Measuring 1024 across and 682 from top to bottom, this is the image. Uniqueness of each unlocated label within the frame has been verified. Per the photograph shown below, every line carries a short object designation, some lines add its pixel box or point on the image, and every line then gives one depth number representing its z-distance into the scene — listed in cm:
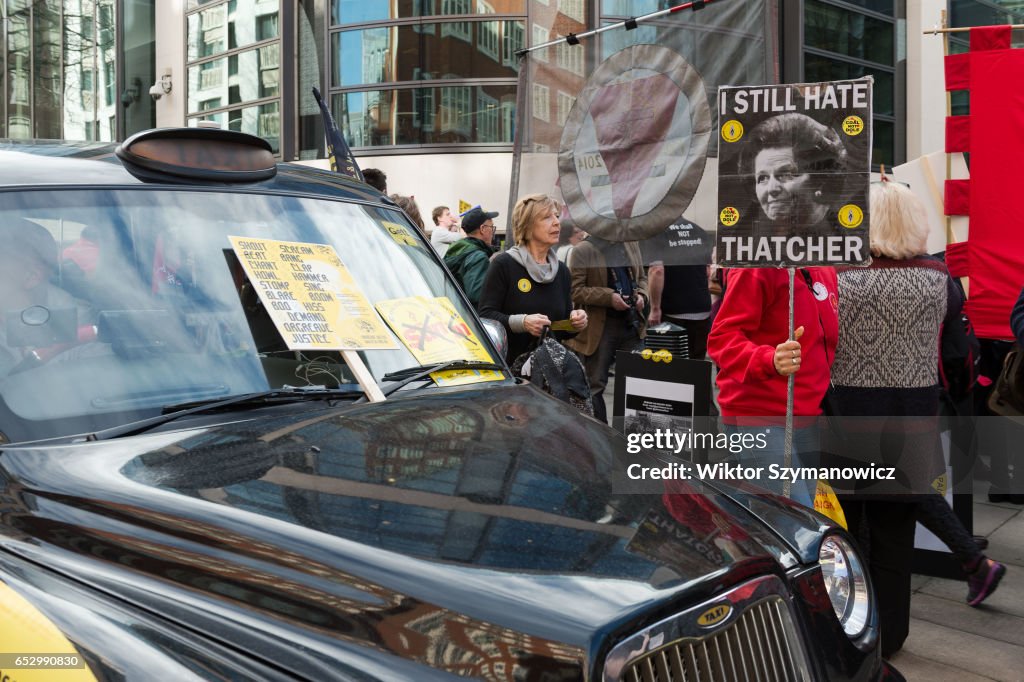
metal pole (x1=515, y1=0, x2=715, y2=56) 549
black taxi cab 151
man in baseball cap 712
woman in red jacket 411
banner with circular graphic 546
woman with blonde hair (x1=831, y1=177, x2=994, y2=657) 422
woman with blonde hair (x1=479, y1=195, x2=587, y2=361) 599
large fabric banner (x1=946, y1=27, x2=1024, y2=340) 532
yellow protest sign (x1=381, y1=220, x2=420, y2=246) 307
